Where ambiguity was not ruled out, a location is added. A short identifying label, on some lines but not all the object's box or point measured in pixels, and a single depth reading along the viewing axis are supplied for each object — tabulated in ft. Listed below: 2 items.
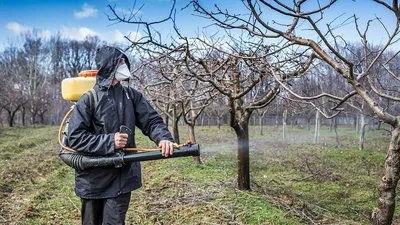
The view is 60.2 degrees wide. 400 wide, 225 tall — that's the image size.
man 7.72
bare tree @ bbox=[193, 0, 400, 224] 9.23
